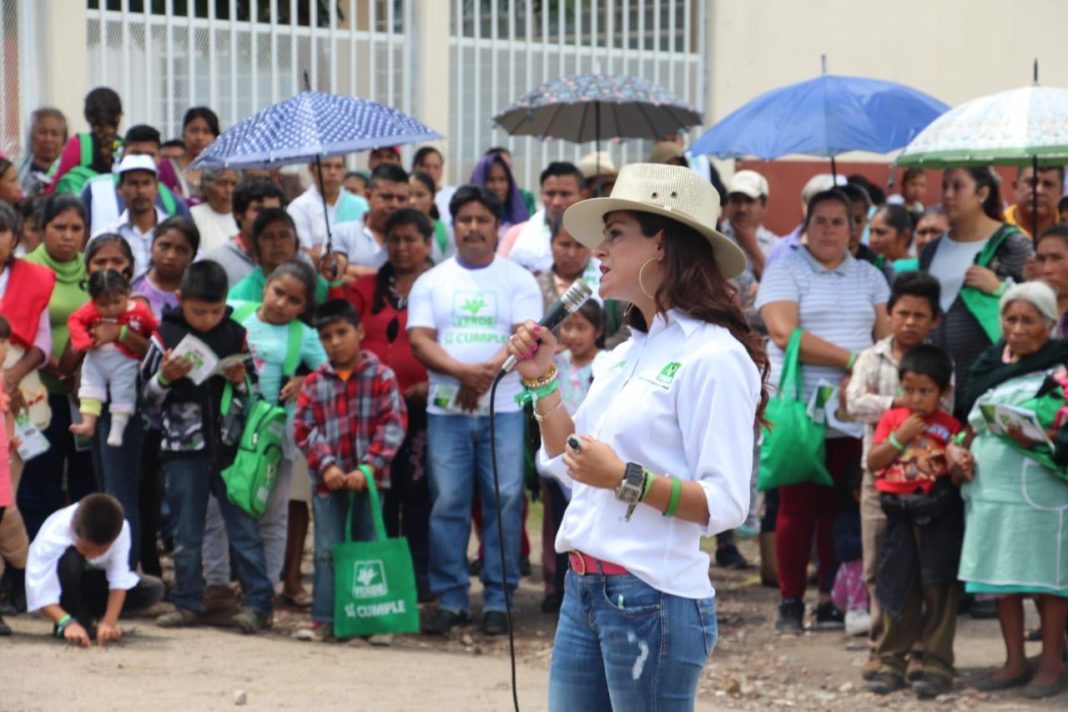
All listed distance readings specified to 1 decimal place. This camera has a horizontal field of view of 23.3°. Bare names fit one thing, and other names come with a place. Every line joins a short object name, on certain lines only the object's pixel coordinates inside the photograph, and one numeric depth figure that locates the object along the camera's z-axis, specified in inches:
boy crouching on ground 440.8
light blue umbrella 555.1
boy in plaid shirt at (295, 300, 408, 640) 475.6
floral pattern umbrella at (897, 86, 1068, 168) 470.4
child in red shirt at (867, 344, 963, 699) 442.0
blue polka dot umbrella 505.7
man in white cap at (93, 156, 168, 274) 537.4
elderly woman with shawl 425.2
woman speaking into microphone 226.0
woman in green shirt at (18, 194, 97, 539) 499.6
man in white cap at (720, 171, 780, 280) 633.0
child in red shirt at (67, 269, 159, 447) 476.5
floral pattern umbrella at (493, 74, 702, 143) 635.3
